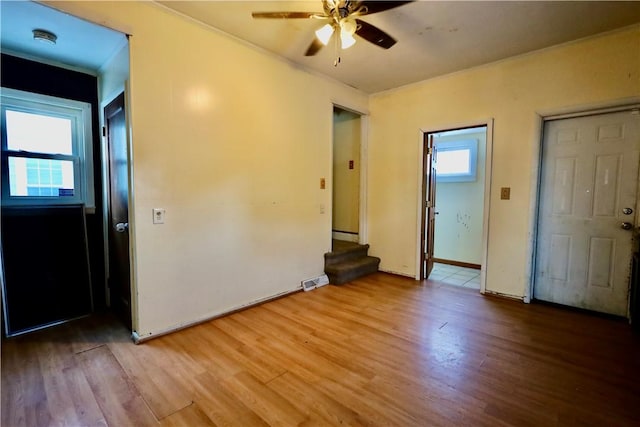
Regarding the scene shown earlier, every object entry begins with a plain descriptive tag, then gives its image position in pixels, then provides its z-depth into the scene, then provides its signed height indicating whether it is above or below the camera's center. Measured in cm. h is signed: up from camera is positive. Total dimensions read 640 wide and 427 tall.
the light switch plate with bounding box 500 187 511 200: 338 +4
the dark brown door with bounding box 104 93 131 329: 252 -16
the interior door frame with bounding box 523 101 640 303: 295 +31
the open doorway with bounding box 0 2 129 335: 247 +19
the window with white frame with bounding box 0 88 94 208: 254 +39
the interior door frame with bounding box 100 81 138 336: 232 +12
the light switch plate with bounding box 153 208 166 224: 241 -19
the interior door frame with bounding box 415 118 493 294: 350 +33
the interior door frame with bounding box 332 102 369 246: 457 +32
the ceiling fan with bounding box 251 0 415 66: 196 +128
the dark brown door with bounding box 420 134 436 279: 408 -12
